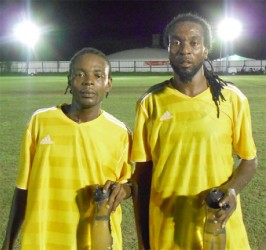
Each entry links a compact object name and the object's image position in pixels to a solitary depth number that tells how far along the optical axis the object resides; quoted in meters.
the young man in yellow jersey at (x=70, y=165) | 2.64
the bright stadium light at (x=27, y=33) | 51.84
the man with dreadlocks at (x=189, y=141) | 2.56
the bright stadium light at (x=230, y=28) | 51.09
